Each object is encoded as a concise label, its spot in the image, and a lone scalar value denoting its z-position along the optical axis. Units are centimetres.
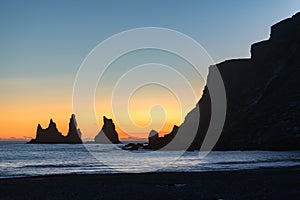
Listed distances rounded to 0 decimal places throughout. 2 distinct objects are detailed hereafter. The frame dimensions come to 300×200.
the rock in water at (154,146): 19735
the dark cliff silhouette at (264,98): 14012
